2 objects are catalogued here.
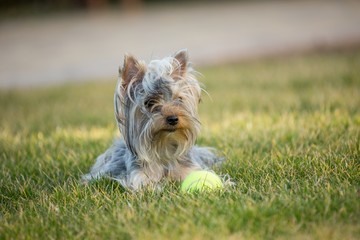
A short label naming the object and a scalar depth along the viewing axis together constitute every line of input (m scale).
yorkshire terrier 5.05
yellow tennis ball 4.80
